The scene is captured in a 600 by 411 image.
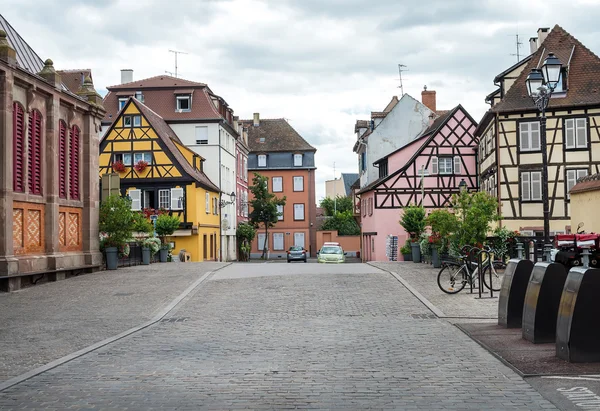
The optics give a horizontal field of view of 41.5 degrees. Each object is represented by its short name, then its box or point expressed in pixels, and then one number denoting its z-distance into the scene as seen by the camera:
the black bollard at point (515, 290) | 13.35
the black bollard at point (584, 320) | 9.67
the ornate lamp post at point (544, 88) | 16.02
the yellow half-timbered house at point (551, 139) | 38.34
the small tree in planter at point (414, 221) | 37.06
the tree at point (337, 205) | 108.25
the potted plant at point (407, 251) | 37.69
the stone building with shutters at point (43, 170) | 22.84
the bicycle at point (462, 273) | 20.52
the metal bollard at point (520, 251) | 14.57
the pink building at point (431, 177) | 52.50
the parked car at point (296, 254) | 57.97
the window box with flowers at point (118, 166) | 51.00
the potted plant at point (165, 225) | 43.34
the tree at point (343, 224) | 84.50
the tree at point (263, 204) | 74.19
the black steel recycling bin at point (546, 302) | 11.45
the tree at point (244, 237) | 69.69
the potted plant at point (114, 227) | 31.34
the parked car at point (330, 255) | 45.09
